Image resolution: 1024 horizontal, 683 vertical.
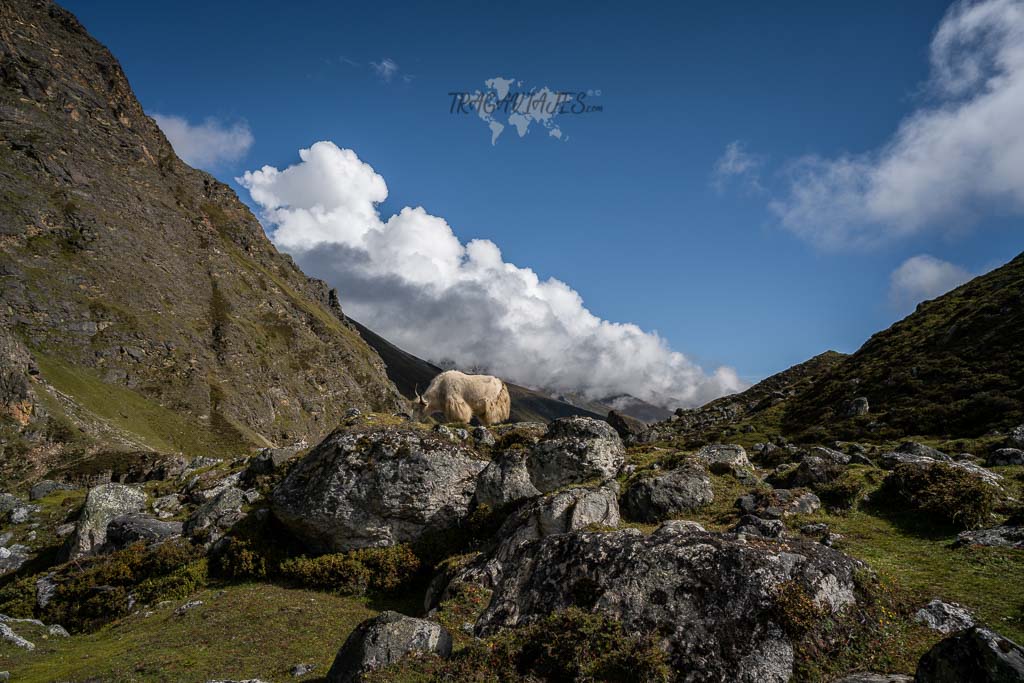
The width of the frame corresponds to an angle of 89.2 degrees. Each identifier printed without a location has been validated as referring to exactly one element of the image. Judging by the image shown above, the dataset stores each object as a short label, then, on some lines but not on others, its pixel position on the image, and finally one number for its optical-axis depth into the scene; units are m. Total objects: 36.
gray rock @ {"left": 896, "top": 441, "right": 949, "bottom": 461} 26.06
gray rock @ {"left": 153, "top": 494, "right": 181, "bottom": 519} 30.35
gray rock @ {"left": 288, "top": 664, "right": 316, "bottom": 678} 13.52
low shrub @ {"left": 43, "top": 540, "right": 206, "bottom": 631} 21.17
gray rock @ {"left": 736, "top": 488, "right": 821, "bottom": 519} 21.11
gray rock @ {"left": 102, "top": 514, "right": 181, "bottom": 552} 26.44
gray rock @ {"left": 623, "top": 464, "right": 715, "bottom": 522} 22.47
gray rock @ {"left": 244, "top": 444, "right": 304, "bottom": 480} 33.03
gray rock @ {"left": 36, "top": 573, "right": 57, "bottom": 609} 22.22
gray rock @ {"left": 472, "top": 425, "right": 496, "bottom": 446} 31.09
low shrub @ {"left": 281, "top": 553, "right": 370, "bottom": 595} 20.77
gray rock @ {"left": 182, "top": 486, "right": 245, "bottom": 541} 25.72
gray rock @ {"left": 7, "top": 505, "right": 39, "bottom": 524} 33.34
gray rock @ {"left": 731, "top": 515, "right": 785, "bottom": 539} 17.91
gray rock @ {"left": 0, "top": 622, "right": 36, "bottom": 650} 17.21
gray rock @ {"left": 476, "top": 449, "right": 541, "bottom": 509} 23.50
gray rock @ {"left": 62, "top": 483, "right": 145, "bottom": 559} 26.66
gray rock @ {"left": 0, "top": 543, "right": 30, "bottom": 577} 28.04
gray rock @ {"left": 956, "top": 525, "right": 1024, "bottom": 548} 15.47
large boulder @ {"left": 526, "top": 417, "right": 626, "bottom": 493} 26.02
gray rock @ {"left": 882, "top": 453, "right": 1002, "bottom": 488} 20.23
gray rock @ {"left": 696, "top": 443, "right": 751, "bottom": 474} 27.44
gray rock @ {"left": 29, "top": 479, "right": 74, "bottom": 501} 39.47
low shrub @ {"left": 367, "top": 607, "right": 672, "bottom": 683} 10.08
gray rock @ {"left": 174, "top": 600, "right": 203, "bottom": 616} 19.49
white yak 46.06
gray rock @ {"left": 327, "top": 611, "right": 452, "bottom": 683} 11.04
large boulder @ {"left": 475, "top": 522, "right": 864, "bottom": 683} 10.11
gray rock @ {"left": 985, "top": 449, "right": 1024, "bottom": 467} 23.59
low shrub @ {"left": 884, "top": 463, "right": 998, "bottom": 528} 17.67
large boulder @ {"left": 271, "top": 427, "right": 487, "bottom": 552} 23.28
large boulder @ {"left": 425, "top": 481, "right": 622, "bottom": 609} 17.31
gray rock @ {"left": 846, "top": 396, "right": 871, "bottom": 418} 51.16
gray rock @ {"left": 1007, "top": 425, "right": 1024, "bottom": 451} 25.56
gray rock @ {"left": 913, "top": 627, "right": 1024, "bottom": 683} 7.25
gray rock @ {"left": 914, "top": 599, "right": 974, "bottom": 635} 10.69
